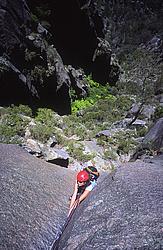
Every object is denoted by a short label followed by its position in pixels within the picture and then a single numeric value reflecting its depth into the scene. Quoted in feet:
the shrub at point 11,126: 23.73
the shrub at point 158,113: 39.28
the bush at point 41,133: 25.48
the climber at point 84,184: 12.40
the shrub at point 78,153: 23.60
